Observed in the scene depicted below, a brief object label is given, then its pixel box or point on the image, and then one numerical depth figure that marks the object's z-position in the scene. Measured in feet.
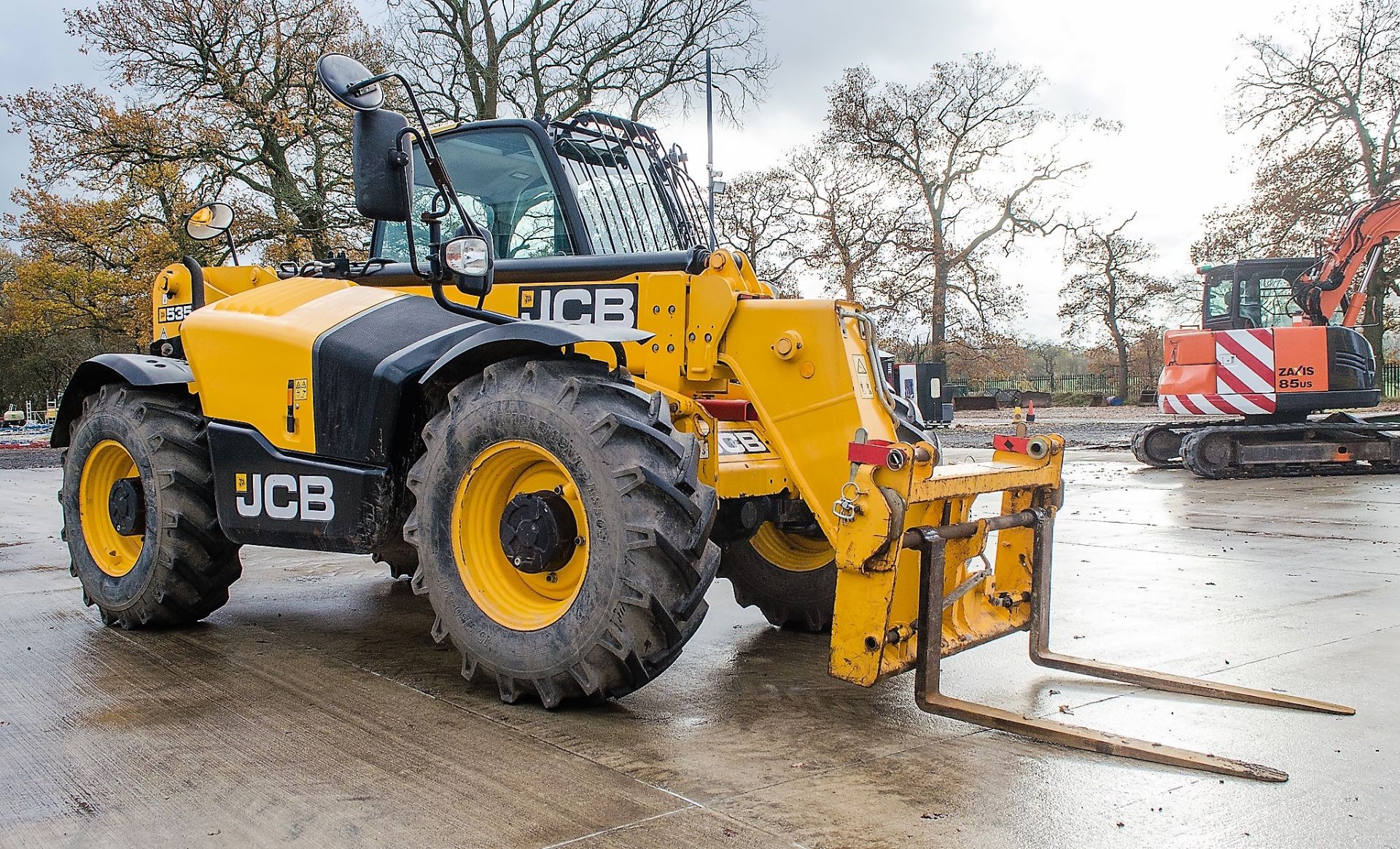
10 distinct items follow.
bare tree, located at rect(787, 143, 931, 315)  121.90
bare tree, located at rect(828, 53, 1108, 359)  122.62
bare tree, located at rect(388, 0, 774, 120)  84.17
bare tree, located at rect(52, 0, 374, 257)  78.38
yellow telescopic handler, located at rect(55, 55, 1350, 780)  12.45
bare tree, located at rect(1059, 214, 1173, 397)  134.41
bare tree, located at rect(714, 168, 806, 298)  111.34
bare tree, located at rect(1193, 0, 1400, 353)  103.40
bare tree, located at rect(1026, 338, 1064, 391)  166.40
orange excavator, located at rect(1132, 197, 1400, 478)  48.06
